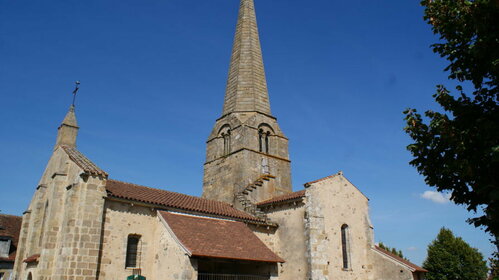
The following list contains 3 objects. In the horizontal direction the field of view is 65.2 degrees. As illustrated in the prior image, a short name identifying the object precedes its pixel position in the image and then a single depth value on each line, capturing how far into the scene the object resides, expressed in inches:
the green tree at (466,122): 334.0
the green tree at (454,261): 1138.0
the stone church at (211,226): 606.2
